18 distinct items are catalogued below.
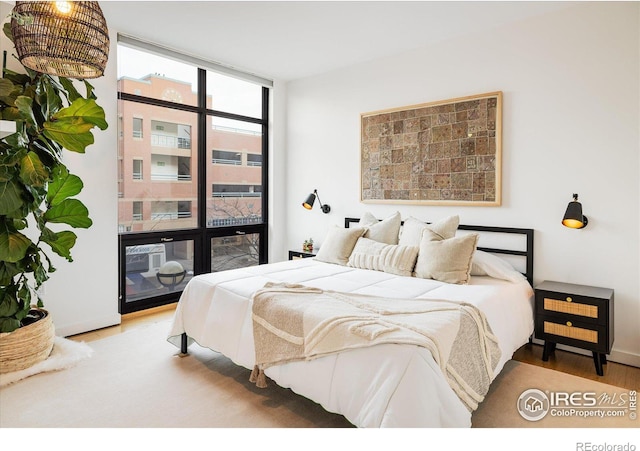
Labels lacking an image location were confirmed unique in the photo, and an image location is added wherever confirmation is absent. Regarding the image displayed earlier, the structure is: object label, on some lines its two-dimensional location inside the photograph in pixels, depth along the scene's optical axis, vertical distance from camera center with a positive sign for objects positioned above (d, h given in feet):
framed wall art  11.28 +1.73
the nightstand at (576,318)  8.78 -2.41
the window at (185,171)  12.90 +1.41
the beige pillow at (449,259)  9.63 -1.19
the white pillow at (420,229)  10.62 -0.50
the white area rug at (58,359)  8.38 -3.39
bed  5.61 -2.12
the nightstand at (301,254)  14.70 -1.61
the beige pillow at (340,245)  11.94 -1.05
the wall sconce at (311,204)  15.01 +0.22
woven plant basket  8.44 -2.91
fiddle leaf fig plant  8.23 +0.79
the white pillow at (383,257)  10.50 -1.26
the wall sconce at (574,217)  9.40 -0.16
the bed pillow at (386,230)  11.81 -0.59
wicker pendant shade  6.14 +2.73
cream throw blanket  6.21 -1.92
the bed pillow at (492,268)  10.03 -1.45
